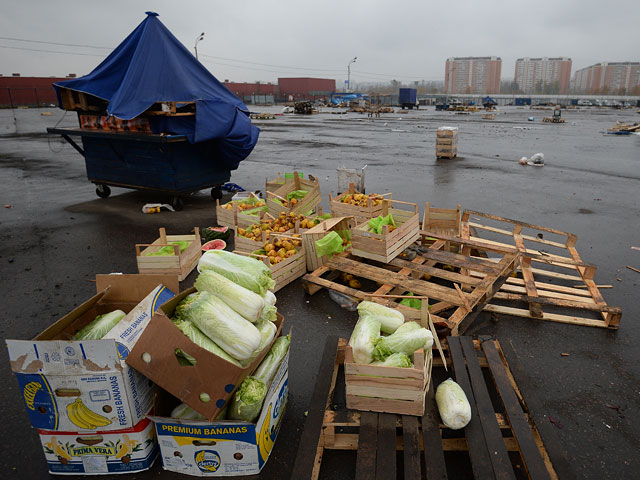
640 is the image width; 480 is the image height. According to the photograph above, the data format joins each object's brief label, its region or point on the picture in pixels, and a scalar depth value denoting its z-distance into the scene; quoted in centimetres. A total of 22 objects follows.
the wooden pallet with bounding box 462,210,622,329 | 472
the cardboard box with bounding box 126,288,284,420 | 241
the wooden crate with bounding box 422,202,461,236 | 636
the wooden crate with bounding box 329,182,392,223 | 667
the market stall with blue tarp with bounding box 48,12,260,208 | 842
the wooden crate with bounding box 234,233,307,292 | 539
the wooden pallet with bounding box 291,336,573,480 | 246
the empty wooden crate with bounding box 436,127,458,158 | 1622
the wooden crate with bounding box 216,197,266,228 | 708
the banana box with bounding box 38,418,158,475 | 265
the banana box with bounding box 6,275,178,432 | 240
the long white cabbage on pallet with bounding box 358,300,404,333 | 351
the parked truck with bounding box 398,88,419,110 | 6981
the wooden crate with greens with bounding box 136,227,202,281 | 559
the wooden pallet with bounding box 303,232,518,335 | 438
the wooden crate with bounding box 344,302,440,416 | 276
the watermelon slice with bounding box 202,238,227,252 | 623
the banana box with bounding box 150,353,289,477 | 259
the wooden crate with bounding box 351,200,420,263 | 526
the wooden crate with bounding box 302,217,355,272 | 571
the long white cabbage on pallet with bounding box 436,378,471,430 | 273
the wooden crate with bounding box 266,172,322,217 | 718
